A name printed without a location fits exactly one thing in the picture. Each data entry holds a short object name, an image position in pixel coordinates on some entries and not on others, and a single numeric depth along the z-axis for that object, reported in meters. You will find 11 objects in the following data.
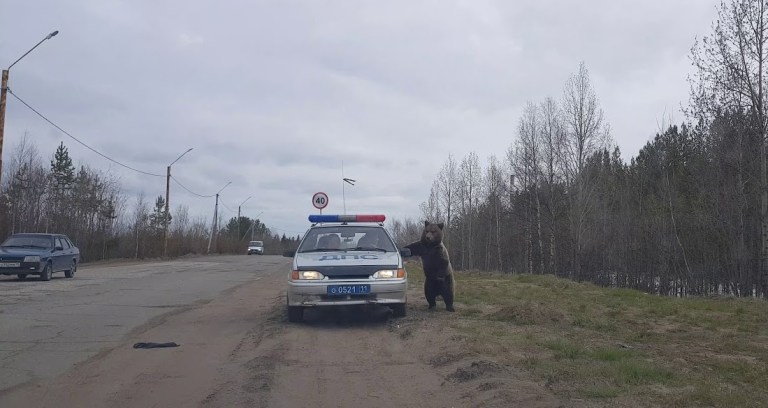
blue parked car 20.80
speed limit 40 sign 20.05
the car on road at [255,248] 73.88
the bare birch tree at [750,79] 20.69
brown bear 12.02
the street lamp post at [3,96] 24.69
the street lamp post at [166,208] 50.74
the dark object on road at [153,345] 8.98
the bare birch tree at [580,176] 36.08
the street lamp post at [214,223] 70.12
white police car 10.57
